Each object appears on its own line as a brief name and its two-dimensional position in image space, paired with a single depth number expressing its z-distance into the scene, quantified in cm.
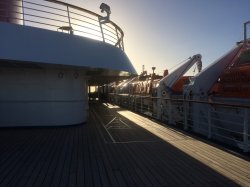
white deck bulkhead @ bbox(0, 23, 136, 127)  507
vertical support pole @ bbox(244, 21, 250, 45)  466
